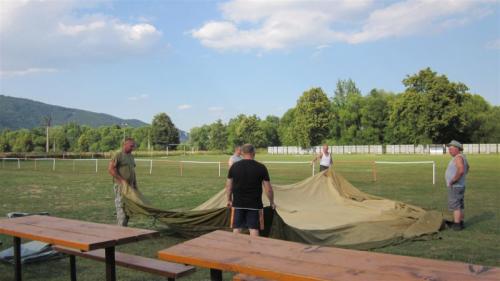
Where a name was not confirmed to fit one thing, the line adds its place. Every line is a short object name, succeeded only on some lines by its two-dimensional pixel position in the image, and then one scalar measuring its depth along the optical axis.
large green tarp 7.50
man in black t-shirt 6.08
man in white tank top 14.64
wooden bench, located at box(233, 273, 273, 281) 3.44
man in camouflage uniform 8.18
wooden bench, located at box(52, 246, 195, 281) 4.50
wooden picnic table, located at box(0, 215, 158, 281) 3.99
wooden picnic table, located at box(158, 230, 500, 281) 2.74
